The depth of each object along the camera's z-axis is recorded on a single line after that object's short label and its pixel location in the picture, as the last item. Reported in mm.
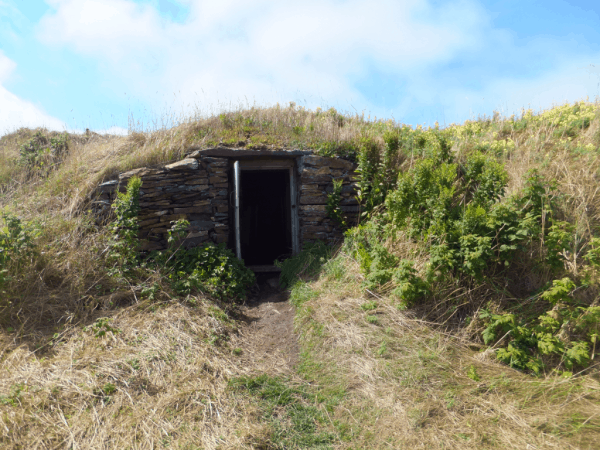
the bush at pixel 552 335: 3752
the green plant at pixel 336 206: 6750
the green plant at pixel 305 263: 6215
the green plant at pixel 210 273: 5547
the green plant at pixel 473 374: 3717
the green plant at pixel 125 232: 5422
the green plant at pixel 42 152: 8003
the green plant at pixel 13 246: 4766
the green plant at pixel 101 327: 4332
